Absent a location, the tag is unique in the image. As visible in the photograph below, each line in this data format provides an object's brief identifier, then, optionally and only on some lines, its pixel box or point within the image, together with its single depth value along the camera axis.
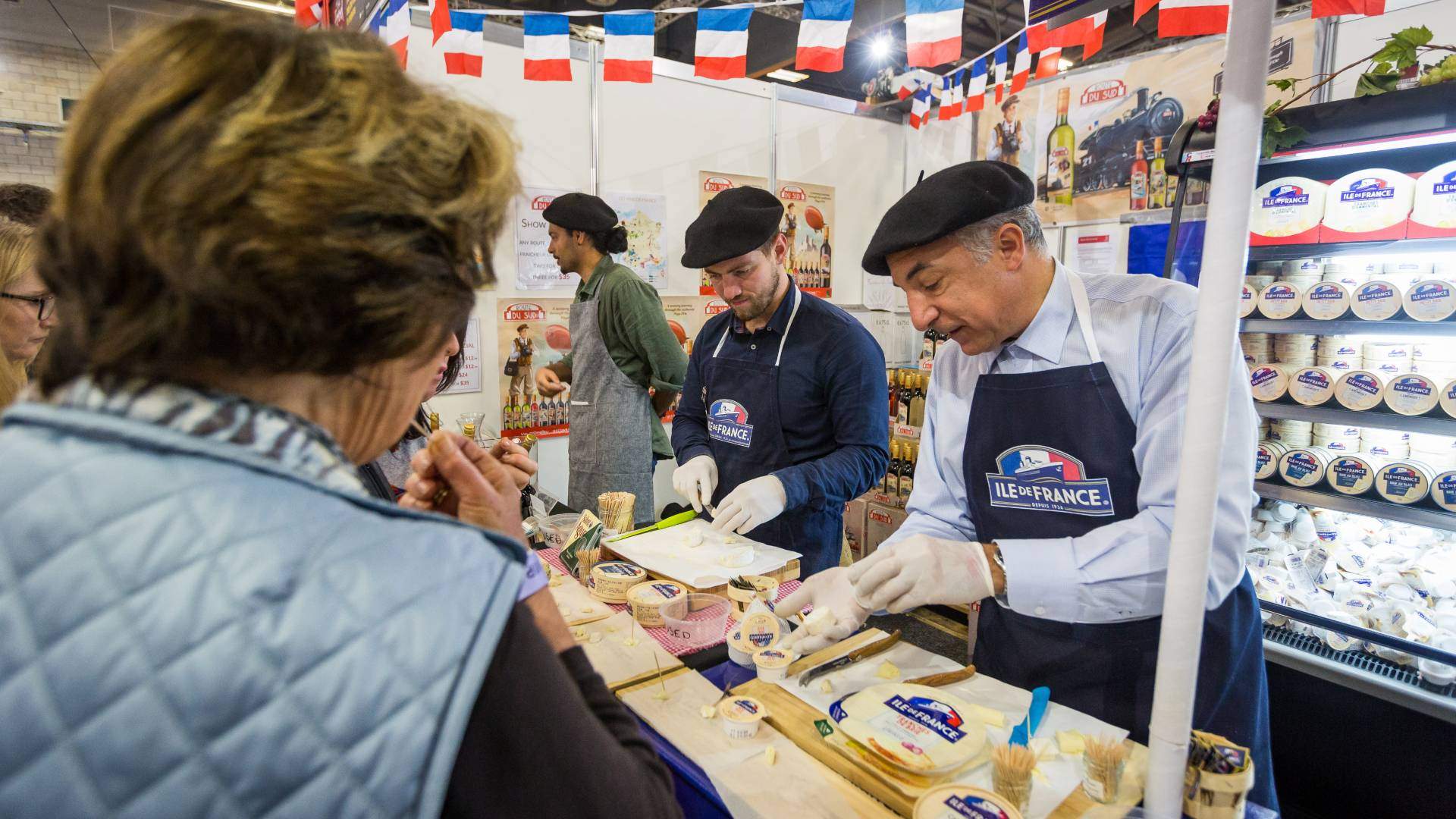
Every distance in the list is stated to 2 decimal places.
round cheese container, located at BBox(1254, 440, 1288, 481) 2.91
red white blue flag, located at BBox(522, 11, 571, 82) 3.69
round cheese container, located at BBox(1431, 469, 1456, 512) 2.48
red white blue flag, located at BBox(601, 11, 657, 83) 3.62
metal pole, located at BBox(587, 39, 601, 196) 4.25
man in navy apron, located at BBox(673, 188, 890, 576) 2.54
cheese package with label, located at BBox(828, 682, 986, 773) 1.17
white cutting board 1.99
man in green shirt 3.63
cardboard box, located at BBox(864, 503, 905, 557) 4.90
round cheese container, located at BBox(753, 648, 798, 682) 1.45
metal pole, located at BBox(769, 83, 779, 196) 5.03
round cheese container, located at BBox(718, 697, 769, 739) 1.29
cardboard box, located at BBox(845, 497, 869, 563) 5.14
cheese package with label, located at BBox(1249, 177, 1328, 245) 2.73
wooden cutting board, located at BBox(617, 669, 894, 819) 1.14
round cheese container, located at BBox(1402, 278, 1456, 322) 2.41
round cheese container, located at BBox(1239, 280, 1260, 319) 2.90
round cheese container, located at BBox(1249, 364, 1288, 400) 2.86
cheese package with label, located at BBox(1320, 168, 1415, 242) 2.54
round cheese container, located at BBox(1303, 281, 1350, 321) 2.65
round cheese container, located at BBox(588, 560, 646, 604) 1.93
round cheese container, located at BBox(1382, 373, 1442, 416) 2.49
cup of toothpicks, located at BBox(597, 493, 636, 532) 2.42
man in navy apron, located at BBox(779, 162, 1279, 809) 1.47
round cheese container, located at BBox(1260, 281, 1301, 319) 2.79
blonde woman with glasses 1.97
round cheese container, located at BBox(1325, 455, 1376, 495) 2.65
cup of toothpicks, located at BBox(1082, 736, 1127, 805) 1.10
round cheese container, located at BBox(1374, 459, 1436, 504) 2.52
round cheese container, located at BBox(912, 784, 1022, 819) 1.03
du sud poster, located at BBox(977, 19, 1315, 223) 4.01
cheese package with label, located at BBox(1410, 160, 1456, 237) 2.43
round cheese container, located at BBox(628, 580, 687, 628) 1.78
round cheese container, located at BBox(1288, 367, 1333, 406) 2.73
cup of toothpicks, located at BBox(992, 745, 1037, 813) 1.09
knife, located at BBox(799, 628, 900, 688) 1.46
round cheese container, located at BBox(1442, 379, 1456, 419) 2.44
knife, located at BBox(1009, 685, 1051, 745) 1.23
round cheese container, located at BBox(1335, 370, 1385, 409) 2.59
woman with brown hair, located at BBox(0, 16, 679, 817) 0.54
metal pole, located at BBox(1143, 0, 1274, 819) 0.79
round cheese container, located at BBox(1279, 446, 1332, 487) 2.79
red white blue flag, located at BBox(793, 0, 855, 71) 3.39
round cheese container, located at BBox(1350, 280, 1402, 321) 2.53
